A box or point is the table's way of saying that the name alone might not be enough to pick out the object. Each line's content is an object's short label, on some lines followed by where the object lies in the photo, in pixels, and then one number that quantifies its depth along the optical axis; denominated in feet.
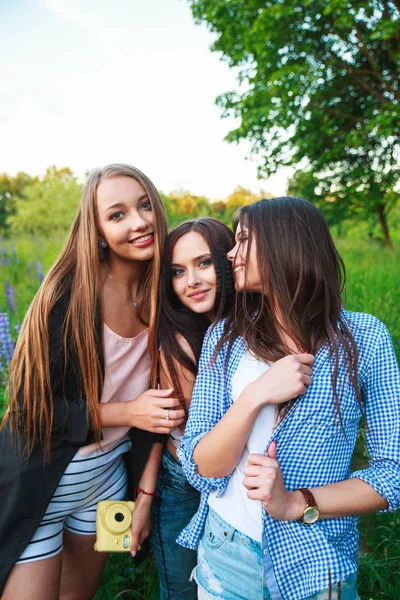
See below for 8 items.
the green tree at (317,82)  30.30
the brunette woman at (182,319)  6.42
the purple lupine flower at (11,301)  14.05
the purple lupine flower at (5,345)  10.78
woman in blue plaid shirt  4.51
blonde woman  5.94
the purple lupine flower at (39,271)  15.95
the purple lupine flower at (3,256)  21.15
